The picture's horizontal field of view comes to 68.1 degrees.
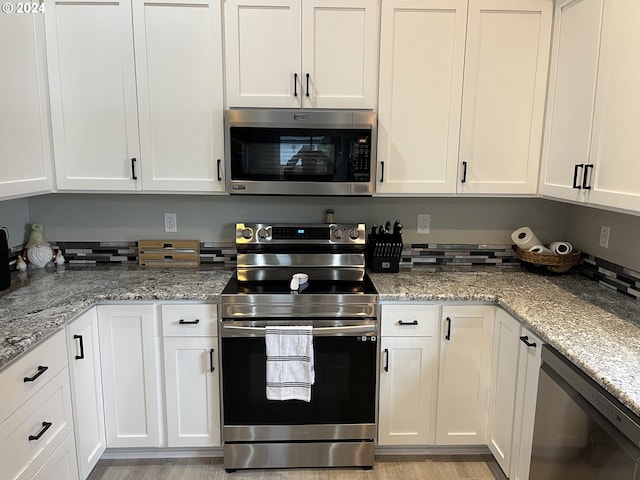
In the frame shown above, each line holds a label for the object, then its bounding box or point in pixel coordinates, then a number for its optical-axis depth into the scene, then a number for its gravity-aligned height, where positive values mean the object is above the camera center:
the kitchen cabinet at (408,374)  2.27 -0.99
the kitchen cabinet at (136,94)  2.26 +0.34
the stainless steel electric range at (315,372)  2.19 -0.98
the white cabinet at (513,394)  1.91 -0.97
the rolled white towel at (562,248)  2.55 -0.41
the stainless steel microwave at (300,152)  2.29 +0.08
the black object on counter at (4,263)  2.12 -0.45
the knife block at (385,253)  2.58 -0.45
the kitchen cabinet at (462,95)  2.30 +0.37
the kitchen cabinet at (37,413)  1.53 -0.88
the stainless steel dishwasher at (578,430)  1.30 -0.79
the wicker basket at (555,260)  2.50 -0.47
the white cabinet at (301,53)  2.26 +0.55
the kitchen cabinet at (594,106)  1.75 +0.27
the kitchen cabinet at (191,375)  2.22 -0.99
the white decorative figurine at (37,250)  2.58 -0.47
